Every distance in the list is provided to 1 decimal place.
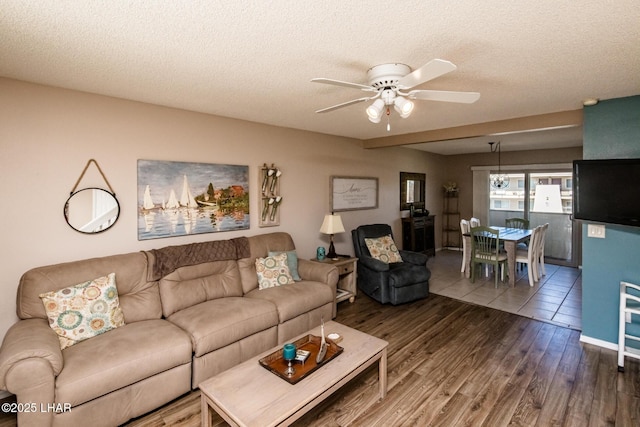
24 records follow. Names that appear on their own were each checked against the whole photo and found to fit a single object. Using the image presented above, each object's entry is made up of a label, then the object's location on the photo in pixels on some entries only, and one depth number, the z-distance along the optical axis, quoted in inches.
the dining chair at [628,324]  105.3
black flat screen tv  101.5
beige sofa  72.4
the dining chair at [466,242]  215.9
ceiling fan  79.5
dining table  193.5
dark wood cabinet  251.3
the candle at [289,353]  81.7
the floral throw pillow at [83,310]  87.1
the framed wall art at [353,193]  194.7
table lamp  168.9
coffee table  65.1
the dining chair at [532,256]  192.9
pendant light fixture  254.0
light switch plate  120.0
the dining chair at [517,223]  240.9
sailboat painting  121.2
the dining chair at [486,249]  192.2
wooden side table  166.1
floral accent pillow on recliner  182.2
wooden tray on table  76.8
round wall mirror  105.4
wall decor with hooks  156.8
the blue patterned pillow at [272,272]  136.3
